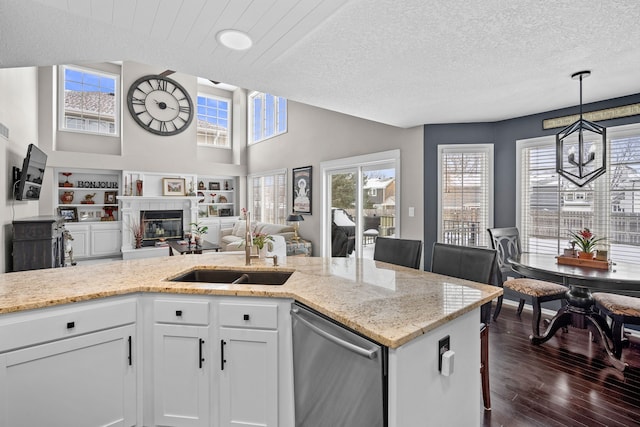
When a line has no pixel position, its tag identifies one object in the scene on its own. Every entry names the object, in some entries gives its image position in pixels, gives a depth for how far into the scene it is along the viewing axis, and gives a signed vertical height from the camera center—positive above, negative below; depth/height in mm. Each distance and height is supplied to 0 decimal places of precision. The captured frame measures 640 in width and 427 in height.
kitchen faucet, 2392 -233
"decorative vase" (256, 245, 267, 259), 2615 -313
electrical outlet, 1398 -584
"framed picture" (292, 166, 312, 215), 6508 +483
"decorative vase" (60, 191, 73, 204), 6969 +334
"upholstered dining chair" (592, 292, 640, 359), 2555 -791
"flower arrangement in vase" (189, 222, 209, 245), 7934 -363
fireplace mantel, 7293 +134
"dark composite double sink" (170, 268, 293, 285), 2303 -454
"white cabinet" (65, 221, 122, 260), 6855 -554
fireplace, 7676 -287
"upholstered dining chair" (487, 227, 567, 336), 3162 -747
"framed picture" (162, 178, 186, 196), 7754 +643
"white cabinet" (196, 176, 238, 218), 8772 +475
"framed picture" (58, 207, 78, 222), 6895 +12
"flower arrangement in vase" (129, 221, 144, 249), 7419 -448
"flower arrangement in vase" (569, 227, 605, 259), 2954 -296
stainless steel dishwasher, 1238 -696
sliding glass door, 5074 +174
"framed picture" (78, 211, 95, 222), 7160 -54
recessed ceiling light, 2057 +1145
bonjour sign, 7203 +666
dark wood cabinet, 3277 -306
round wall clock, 7531 +2610
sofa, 6688 -406
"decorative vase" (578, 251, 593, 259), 2949 -385
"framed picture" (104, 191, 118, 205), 7434 +354
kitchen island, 1275 -441
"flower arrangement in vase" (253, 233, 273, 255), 2518 -218
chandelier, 2936 +647
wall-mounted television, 3412 +431
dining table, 2422 -540
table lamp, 6141 -128
